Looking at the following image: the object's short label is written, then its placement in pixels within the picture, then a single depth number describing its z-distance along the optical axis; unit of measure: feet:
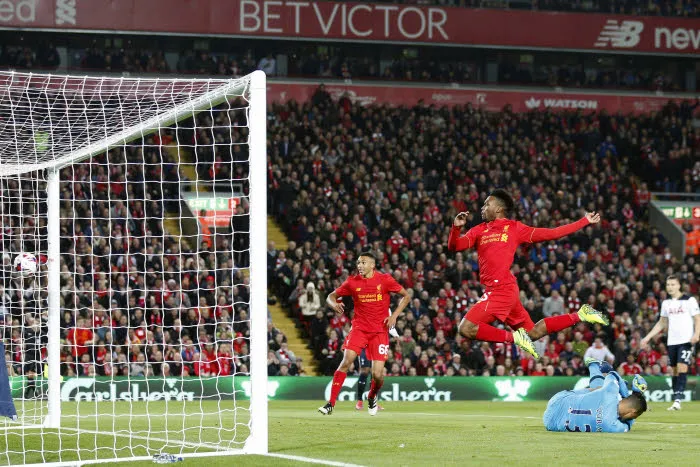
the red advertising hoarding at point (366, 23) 116.88
